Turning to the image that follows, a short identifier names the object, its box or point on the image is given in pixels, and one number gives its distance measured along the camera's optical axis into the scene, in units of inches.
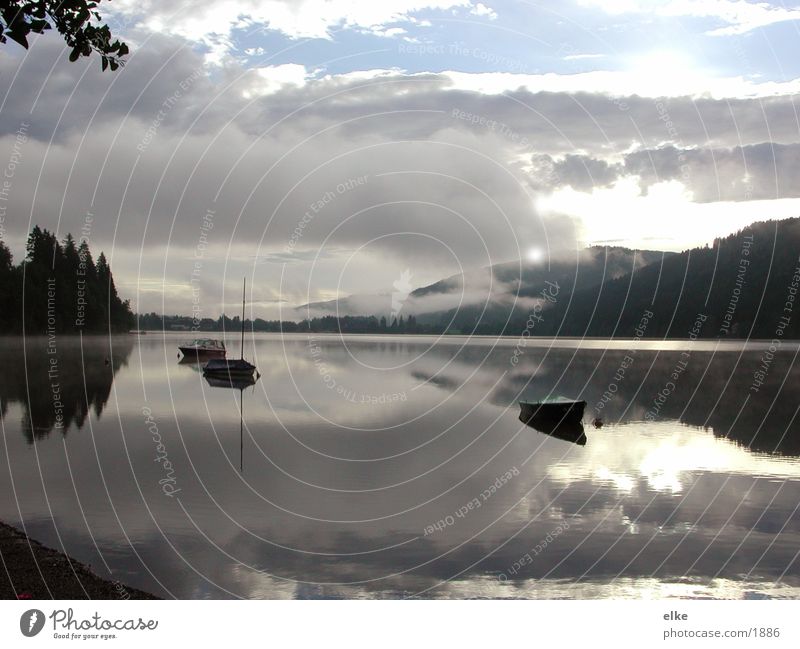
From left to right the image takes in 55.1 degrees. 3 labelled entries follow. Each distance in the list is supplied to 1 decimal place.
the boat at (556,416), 2044.2
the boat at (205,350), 5625.0
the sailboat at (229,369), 3622.0
